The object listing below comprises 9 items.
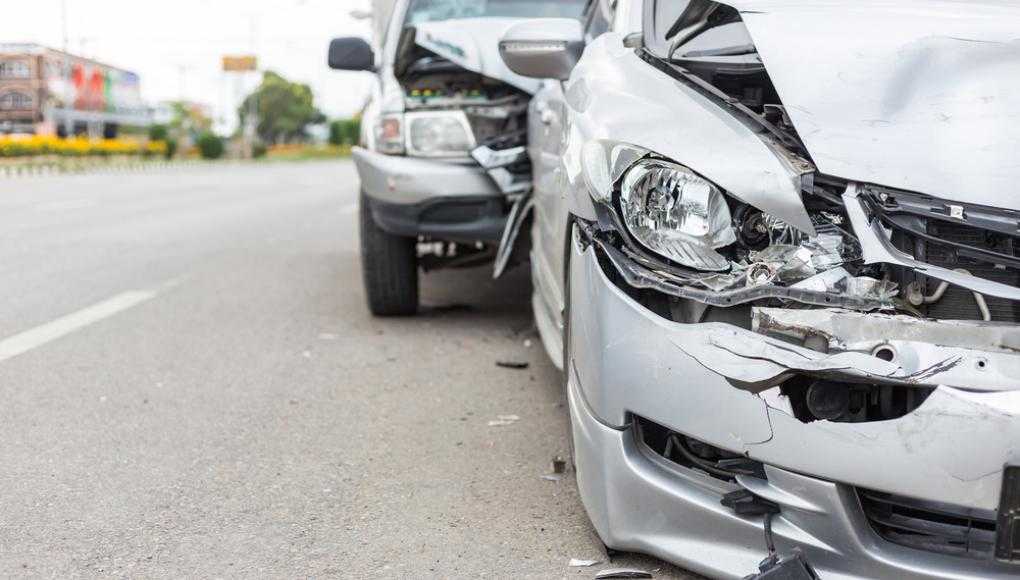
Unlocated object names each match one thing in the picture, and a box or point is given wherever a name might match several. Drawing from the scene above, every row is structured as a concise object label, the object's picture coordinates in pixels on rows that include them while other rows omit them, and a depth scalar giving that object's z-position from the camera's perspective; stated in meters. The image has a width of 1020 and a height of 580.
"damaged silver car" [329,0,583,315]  5.41
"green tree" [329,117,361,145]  104.25
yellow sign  85.06
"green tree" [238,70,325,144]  113.06
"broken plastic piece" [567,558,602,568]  2.80
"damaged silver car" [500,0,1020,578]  2.19
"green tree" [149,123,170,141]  60.55
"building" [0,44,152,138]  35.92
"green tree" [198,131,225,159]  63.06
